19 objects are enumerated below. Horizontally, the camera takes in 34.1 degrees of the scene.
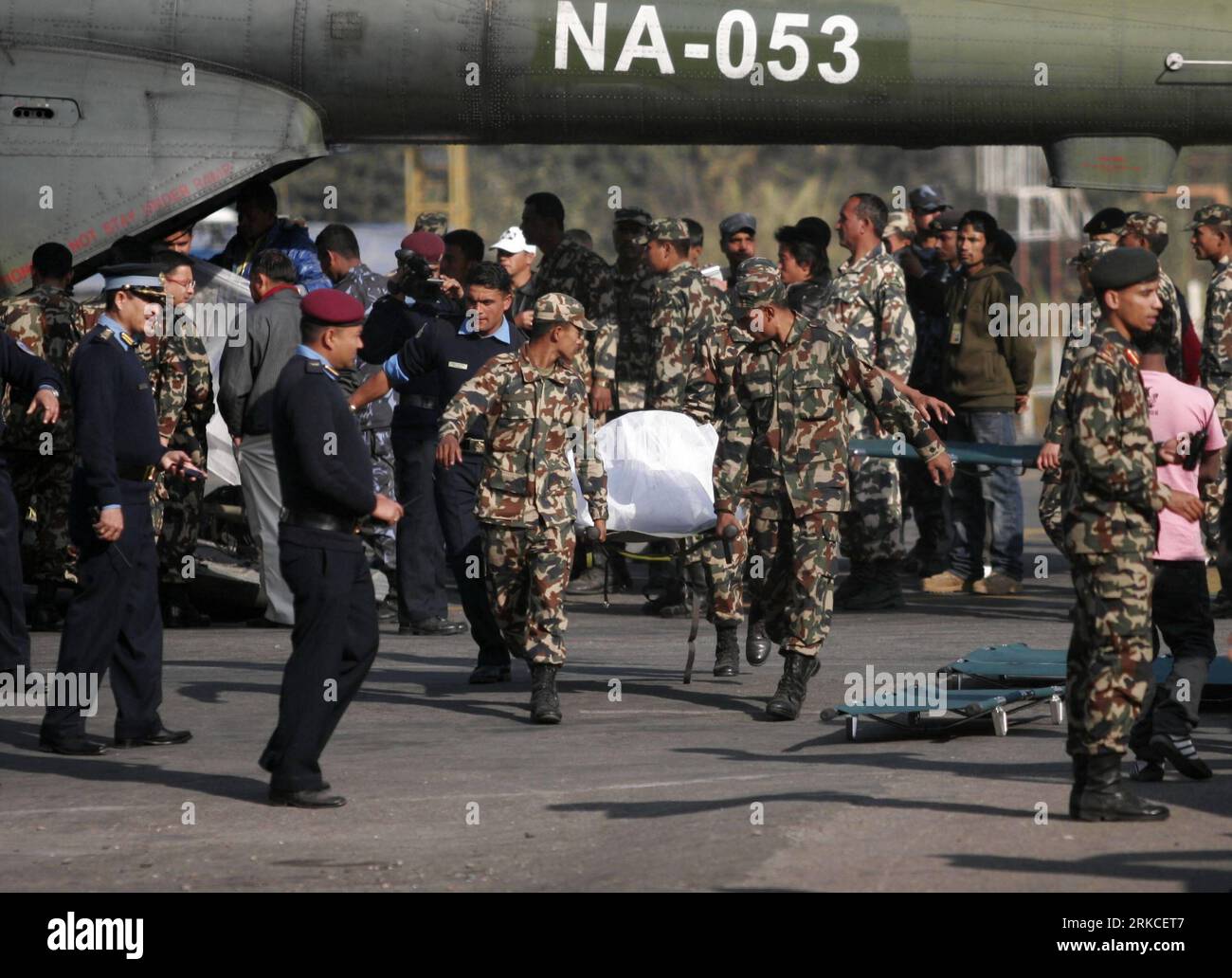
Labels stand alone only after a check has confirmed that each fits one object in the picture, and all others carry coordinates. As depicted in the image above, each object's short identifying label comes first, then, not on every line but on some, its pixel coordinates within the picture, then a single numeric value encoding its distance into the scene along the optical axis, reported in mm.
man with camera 12234
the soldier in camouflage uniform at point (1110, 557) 7039
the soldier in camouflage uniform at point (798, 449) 9539
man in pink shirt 7738
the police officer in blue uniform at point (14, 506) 9727
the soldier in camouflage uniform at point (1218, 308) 12750
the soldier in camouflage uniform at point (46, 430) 12461
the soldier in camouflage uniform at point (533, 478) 9672
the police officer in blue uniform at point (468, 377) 10836
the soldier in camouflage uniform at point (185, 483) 12164
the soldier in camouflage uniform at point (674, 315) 13234
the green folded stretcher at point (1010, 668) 9695
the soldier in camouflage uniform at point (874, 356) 13320
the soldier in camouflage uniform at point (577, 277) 13211
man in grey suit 12227
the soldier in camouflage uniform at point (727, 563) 10148
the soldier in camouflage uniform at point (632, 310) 14227
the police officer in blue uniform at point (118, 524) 8812
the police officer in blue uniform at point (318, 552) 7809
